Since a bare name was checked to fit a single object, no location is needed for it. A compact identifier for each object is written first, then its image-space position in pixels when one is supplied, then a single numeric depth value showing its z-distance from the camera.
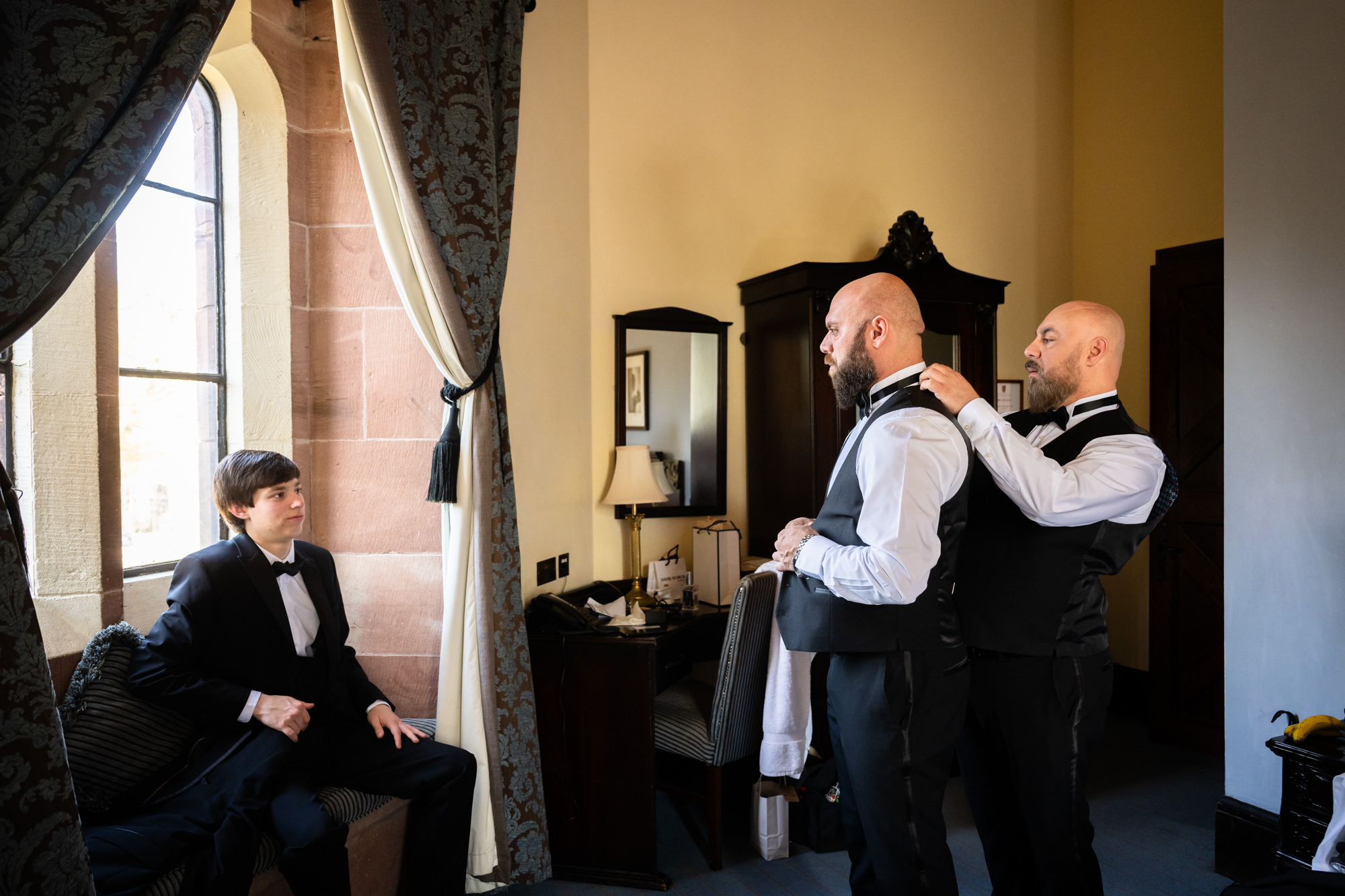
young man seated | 2.13
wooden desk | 2.89
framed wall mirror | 3.74
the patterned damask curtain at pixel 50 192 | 1.36
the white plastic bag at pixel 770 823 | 3.02
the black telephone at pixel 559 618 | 2.98
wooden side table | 2.44
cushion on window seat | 2.03
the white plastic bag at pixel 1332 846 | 2.08
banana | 2.54
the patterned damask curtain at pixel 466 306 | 2.54
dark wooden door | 4.12
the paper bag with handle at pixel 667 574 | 3.67
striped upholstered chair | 2.89
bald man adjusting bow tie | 2.00
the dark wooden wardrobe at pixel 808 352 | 3.63
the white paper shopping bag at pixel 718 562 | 3.63
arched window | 2.61
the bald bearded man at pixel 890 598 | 1.90
